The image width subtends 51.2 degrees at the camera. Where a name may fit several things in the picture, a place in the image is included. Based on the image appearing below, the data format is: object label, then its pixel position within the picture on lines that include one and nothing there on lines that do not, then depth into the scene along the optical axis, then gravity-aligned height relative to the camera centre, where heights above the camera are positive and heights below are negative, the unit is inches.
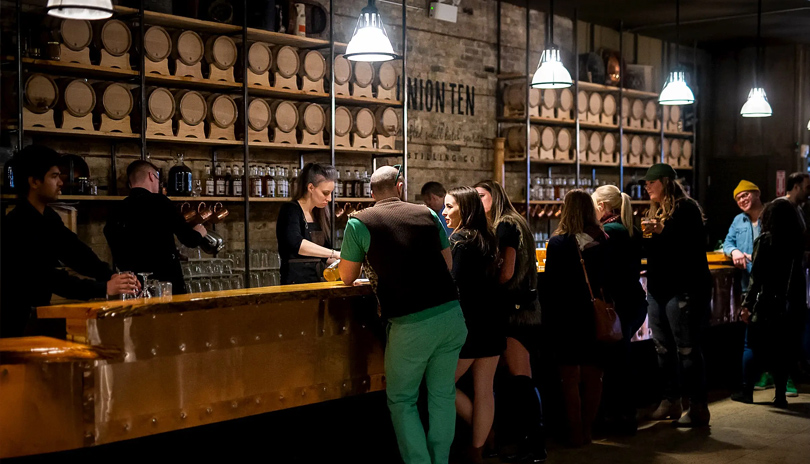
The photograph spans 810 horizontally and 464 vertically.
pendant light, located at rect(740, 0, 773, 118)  320.8 +33.0
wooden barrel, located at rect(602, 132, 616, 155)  381.4 +21.7
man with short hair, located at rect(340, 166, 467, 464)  144.3 -18.8
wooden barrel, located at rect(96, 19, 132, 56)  216.5 +39.7
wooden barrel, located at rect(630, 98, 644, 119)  390.6 +37.8
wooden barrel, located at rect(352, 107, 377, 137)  279.7 +23.1
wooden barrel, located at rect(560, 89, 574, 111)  357.1 +38.7
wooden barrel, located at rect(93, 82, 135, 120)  217.9 +23.7
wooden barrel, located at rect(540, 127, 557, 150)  353.7 +22.1
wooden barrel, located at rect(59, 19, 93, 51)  208.7 +39.2
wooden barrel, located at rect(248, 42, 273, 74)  250.1 +39.9
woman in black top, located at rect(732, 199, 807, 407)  233.0 -29.3
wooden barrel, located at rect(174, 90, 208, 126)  235.1 +23.7
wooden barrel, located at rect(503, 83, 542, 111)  342.0 +38.4
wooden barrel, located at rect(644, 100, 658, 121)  397.4 +38.0
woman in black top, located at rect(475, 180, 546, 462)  176.2 -27.5
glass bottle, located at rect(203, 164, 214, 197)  242.5 +1.2
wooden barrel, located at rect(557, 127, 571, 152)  360.5 +22.1
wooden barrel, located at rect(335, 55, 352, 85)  272.7 +39.2
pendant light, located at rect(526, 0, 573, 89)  251.0 +35.6
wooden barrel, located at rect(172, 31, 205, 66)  233.5 +40.0
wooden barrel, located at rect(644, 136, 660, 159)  403.9 +21.4
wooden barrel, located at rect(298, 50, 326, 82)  262.7 +39.4
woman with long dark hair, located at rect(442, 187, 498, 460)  165.3 -18.2
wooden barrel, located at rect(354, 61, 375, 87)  278.2 +39.0
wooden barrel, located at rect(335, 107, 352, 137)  274.4 +22.8
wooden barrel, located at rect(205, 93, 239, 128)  243.3 +23.6
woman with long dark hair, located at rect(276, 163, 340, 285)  196.9 -9.1
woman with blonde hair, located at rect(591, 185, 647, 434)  199.2 -23.5
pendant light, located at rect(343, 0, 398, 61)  187.9 +34.1
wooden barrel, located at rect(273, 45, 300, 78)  257.0 +39.8
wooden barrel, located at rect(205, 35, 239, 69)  240.5 +40.1
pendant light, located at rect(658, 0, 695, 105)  293.0 +35.0
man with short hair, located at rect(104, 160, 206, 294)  184.5 -9.0
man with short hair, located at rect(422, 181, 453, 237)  262.7 -1.3
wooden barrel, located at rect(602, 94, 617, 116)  376.2 +38.4
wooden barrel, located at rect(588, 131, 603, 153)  374.3 +21.7
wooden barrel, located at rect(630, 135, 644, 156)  395.5 +21.5
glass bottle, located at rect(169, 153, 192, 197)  232.7 +2.8
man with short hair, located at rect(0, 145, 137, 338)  137.8 -11.1
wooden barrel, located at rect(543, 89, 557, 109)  348.2 +38.4
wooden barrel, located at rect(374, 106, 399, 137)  285.0 +23.9
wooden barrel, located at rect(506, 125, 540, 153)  346.3 +21.8
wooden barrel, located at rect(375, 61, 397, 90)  284.4 +38.9
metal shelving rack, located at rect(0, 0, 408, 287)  208.4 +30.5
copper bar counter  122.3 -27.5
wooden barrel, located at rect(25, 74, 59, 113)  203.2 +23.7
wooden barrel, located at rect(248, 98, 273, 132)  252.4 +23.1
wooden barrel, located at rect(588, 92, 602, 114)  369.7 +38.5
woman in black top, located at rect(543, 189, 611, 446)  187.2 -22.1
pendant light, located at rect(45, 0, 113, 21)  129.7 +28.9
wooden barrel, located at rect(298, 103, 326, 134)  265.0 +23.2
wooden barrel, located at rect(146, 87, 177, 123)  228.2 +23.6
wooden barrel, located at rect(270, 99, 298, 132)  258.4 +23.3
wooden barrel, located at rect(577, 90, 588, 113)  365.4 +38.5
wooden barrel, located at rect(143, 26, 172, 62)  225.5 +39.7
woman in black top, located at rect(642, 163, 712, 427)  210.1 -21.6
